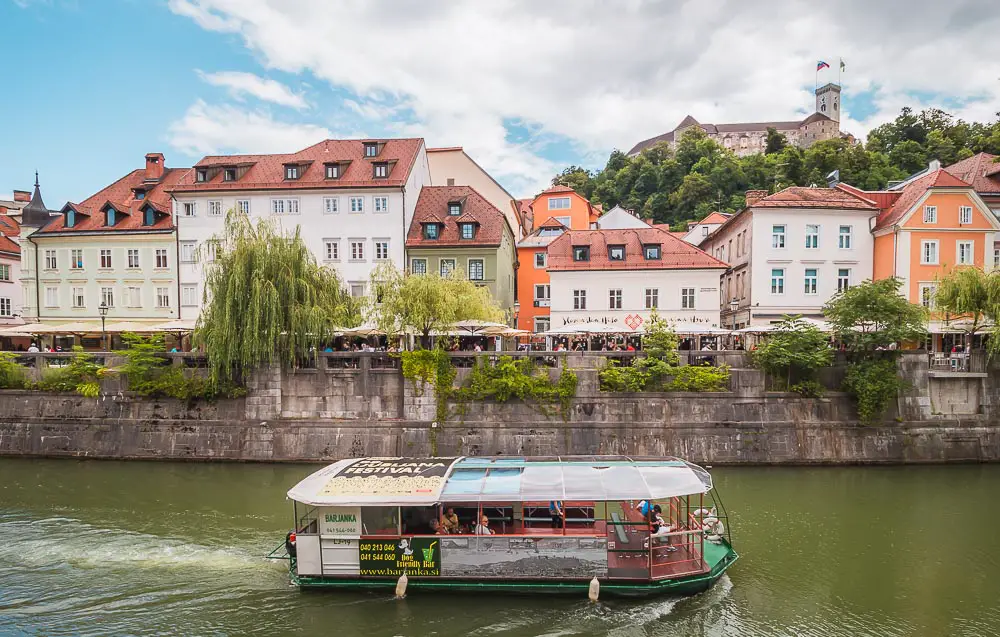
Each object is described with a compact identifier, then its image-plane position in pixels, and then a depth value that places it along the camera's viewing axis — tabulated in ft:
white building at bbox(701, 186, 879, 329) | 106.93
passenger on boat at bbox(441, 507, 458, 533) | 43.45
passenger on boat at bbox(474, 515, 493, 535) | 42.96
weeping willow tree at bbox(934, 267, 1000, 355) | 80.32
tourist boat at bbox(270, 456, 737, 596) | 42.29
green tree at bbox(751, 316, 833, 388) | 77.51
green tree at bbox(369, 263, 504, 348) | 81.20
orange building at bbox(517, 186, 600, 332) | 131.95
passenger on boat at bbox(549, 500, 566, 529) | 44.68
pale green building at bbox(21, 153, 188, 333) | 116.98
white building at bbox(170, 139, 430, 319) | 113.60
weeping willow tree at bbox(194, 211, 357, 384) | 77.92
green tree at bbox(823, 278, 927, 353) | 76.95
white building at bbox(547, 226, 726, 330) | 108.37
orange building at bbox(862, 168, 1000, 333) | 100.58
